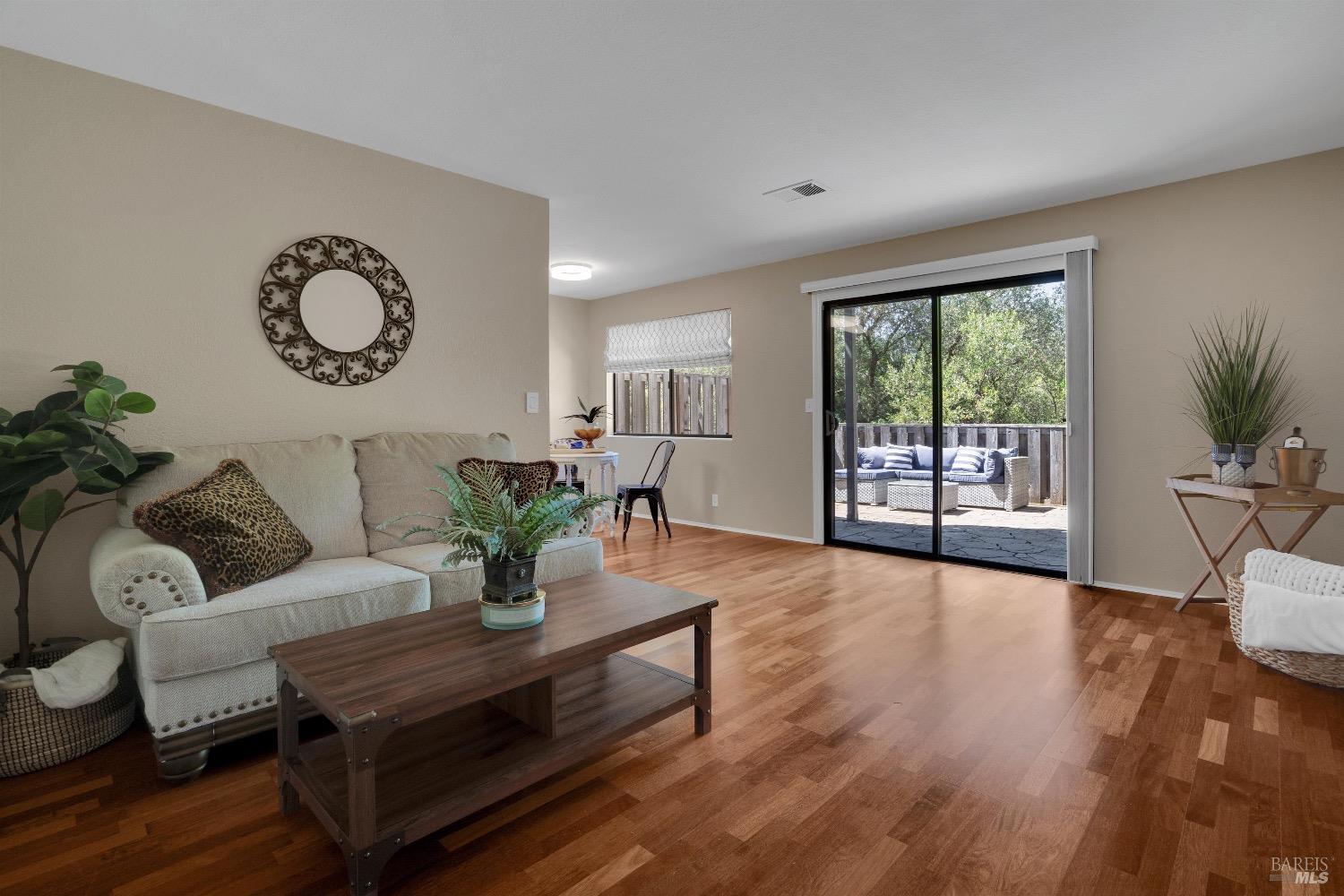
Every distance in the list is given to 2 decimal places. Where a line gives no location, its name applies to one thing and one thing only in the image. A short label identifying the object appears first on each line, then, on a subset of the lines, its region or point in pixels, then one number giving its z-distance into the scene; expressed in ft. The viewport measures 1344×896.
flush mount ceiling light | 18.57
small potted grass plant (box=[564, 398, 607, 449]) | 19.26
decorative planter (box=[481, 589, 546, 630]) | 6.48
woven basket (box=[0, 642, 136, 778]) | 6.66
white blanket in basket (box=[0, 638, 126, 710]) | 6.73
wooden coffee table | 4.92
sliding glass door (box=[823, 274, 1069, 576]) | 14.82
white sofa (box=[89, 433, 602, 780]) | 6.46
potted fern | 6.38
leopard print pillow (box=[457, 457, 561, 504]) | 10.57
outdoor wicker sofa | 15.79
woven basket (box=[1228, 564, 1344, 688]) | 8.23
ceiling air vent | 12.86
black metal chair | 19.57
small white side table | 17.62
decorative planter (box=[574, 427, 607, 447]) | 19.24
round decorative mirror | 10.28
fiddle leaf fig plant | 6.76
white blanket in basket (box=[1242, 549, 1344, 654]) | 8.10
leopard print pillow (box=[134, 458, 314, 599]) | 7.16
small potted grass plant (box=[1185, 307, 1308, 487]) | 11.02
